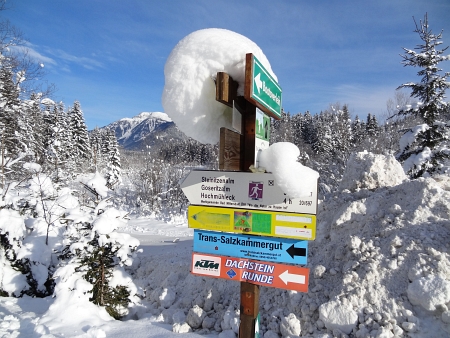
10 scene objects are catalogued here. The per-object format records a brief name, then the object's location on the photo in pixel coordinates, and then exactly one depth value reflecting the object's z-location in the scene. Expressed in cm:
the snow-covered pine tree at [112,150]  3197
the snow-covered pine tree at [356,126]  3284
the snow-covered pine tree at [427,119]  1203
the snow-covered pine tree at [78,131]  3650
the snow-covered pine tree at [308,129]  5145
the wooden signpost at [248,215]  238
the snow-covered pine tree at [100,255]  455
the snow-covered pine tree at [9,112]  992
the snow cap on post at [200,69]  242
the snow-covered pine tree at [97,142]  4079
